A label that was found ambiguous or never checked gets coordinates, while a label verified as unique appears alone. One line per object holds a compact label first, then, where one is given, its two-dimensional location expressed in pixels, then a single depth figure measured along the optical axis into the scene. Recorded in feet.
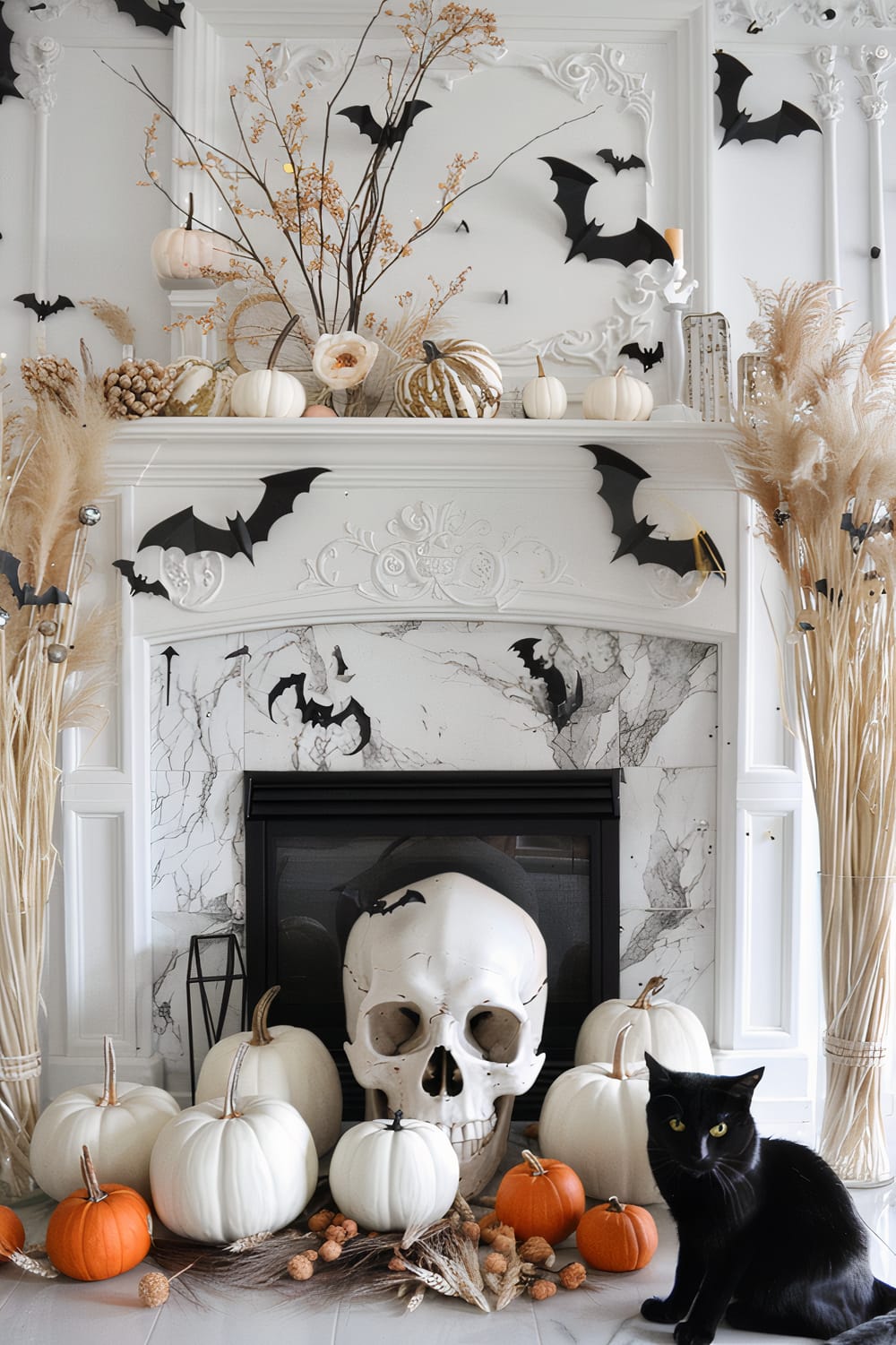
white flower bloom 8.41
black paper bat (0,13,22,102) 8.97
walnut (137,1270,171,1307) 6.22
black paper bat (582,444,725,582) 8.53
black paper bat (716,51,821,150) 9.12
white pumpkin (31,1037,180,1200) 7.21
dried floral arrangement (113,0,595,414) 8.84
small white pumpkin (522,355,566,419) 8.48
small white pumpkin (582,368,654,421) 8.43
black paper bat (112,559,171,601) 8.67
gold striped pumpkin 8.32
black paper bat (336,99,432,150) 8.81
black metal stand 8.62
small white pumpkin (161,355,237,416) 8.36
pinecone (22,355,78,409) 8.24
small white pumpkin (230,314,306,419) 8.29
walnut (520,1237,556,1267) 6.57
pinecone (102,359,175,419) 8.20
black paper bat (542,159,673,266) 9.05
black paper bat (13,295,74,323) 8.98
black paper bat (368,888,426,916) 8.04
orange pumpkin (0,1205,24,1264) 6.61
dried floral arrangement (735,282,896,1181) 7.68
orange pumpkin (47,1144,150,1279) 6.43
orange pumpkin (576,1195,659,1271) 6.54
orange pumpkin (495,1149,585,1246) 6.71
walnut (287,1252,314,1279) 6.46
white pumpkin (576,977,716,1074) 7.85
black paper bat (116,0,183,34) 8.90
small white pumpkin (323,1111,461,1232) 6.68
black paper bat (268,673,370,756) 8.82
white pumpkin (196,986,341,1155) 7.71
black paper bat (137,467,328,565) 8.53
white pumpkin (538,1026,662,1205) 7.32
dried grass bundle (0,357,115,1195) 7.80
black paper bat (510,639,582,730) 8.84
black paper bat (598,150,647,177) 9.12
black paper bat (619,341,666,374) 9.04
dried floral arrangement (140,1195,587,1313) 6.35
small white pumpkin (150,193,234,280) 8.54
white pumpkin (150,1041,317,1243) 6.66
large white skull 7.21
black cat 5.90
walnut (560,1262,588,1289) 6.39
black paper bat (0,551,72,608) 7.68
